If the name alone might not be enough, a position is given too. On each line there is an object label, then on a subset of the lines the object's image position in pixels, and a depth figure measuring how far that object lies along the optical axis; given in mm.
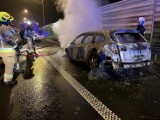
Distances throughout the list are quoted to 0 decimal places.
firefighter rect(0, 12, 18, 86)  3216
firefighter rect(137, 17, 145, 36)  4639
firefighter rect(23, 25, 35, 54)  6183
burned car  3340
